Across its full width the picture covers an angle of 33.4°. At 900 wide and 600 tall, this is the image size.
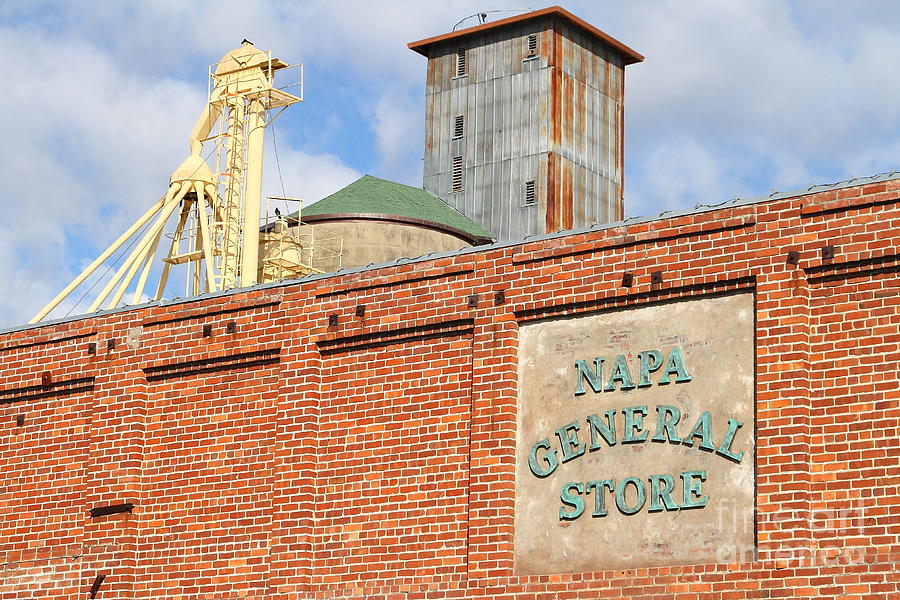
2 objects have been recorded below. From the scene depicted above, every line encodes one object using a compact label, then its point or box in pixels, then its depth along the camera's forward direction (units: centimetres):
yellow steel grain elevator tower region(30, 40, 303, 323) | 3575
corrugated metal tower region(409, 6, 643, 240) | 4119
